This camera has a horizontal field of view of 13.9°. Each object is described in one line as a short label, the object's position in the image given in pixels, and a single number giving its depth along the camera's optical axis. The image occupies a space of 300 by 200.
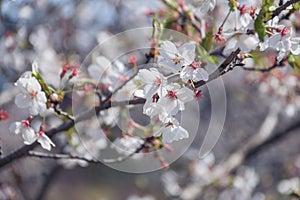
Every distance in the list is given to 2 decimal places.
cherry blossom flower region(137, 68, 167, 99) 1.06
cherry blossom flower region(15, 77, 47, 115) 1.10
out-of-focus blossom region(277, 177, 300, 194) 2.11
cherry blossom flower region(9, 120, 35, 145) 1.13
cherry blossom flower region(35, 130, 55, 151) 1.13
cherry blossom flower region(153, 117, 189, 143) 1.08
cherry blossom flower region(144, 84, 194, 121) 1.06
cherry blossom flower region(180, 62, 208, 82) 1.06
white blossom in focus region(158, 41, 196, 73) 1.06
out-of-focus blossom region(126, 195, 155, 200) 3.32
